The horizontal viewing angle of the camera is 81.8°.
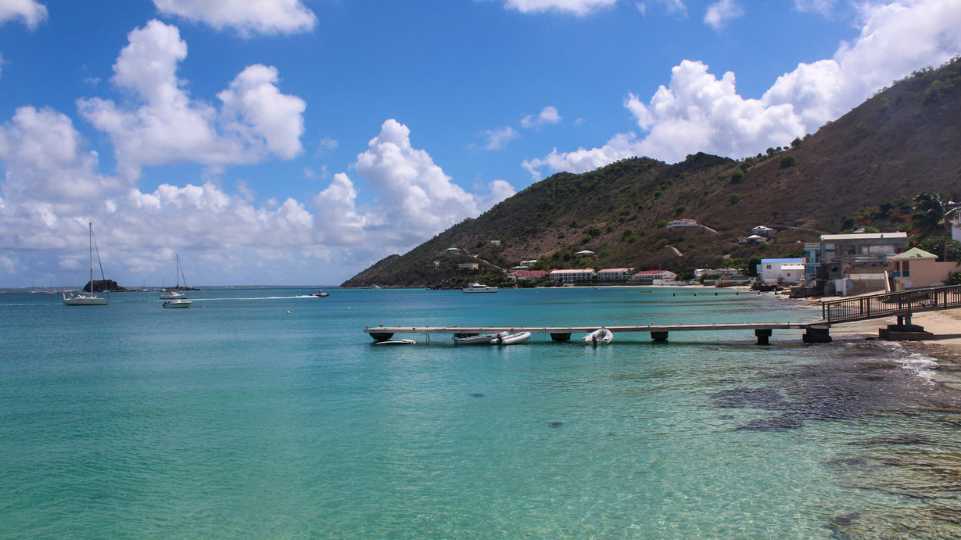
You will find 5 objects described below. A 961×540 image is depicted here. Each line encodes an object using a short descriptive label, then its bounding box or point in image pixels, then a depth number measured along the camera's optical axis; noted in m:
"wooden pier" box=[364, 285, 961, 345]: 26.38
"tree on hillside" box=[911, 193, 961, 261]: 60.95
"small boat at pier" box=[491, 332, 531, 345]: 33.25
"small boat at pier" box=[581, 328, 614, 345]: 31.80
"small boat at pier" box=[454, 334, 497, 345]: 34.12
